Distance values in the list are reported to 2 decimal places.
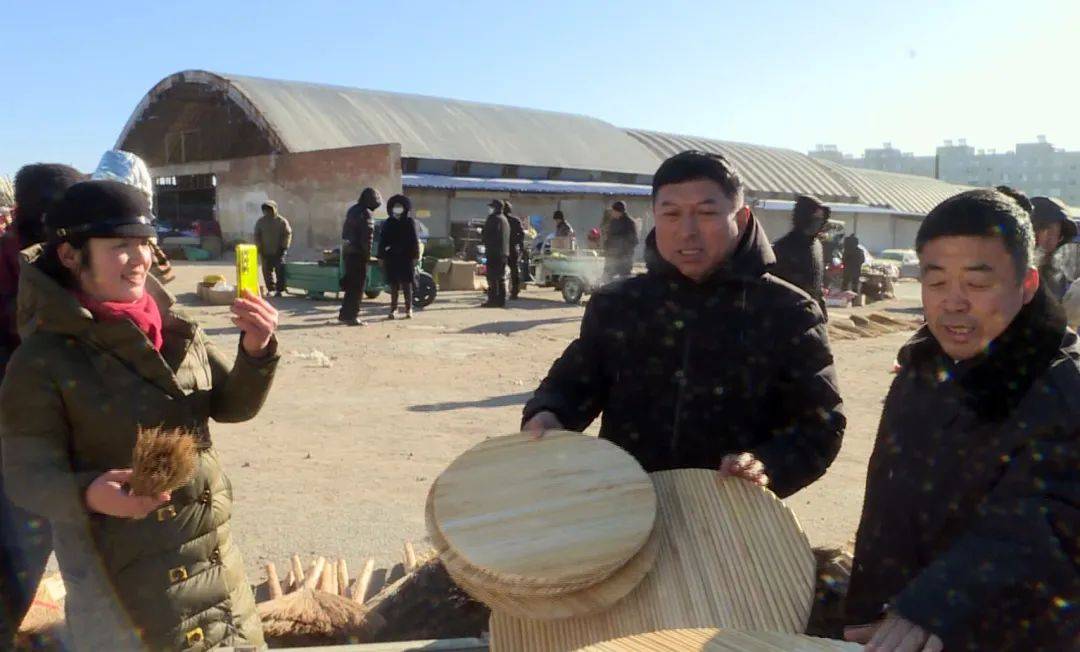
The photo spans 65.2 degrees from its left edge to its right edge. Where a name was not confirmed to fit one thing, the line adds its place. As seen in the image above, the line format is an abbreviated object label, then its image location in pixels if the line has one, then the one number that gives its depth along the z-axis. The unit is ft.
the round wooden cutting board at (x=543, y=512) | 5.81
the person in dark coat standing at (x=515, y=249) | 56.03
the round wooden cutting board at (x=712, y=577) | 5.88
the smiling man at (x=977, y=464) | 4.83
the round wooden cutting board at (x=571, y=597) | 5.91
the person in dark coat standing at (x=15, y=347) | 8.72
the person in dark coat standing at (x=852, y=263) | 64.90
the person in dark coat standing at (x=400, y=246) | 42.37
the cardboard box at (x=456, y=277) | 63.62
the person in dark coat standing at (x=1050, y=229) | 16.43
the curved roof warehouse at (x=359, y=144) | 92.22
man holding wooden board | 7.29
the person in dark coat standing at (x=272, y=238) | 50.72
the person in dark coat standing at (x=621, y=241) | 51.55
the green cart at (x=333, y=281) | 50.21
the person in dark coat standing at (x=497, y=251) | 49.85
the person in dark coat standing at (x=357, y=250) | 41.37
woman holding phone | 6.41
